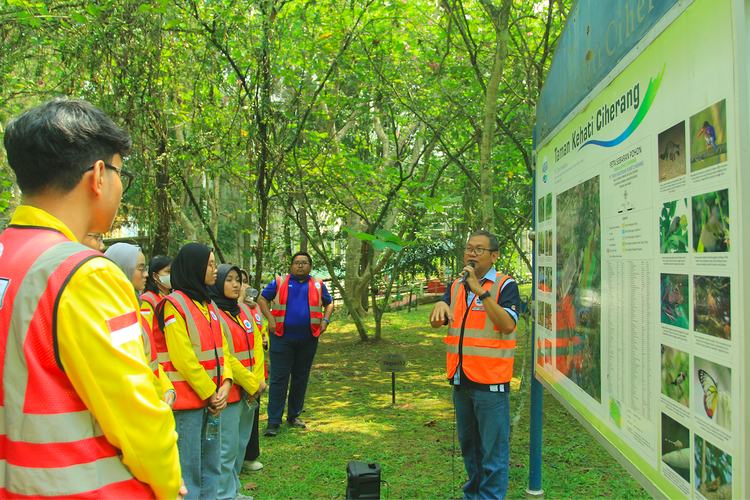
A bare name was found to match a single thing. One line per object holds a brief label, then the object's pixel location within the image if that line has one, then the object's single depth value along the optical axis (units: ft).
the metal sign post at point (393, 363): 21.44
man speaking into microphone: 11.59
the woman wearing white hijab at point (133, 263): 10.15
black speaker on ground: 10.75
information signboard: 3.92
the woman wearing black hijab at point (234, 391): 11.92
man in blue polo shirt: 18.93
